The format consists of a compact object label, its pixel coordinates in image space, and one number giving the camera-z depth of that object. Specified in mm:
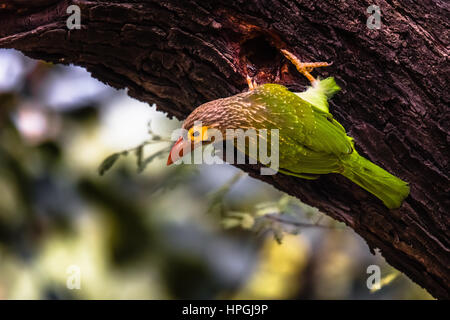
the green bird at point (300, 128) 1731
